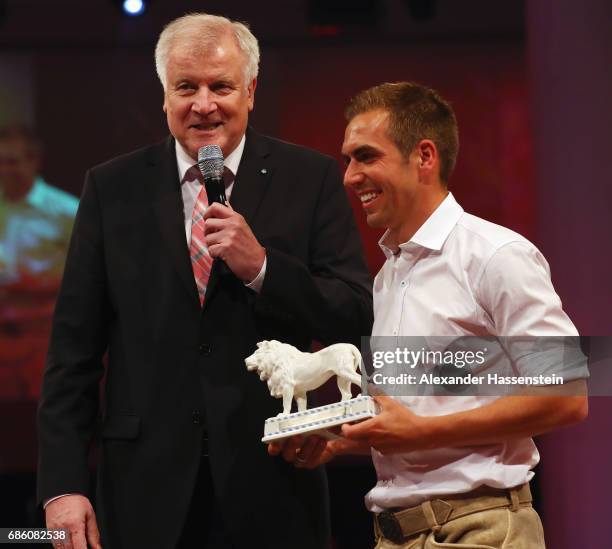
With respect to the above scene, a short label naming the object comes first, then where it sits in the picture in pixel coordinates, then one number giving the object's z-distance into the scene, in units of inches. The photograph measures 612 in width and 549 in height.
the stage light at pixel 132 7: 357.7
